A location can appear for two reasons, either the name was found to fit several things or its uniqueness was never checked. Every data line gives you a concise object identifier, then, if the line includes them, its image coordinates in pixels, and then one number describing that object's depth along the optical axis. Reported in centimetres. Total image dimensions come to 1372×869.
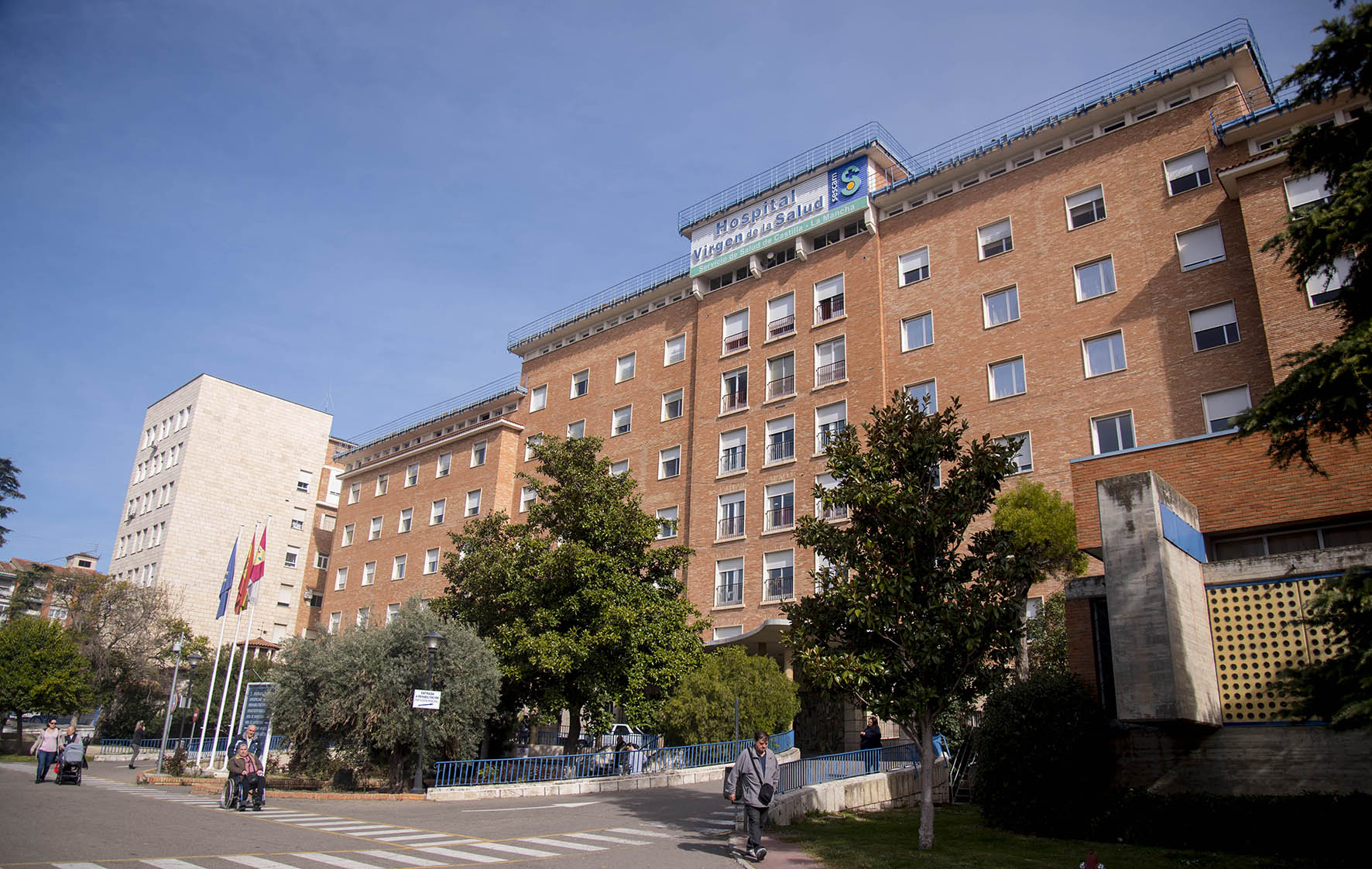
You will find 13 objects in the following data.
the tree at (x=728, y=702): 2369
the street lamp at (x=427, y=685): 2006
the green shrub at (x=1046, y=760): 1362
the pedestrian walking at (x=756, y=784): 1179
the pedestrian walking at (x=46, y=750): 2314
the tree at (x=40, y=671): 3853
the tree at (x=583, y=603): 2430
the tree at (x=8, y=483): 4650
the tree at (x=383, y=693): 2188
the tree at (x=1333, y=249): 870
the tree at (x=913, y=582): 1338
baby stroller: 2270
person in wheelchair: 1736
